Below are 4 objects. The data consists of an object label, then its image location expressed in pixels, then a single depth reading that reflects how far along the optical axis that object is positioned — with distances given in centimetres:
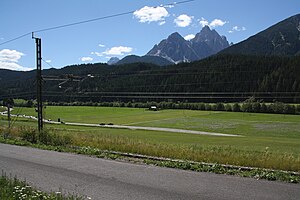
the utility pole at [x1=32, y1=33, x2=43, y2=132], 2519
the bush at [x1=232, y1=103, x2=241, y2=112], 10504
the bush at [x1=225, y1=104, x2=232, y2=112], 10748
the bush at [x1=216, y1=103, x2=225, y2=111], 10800
